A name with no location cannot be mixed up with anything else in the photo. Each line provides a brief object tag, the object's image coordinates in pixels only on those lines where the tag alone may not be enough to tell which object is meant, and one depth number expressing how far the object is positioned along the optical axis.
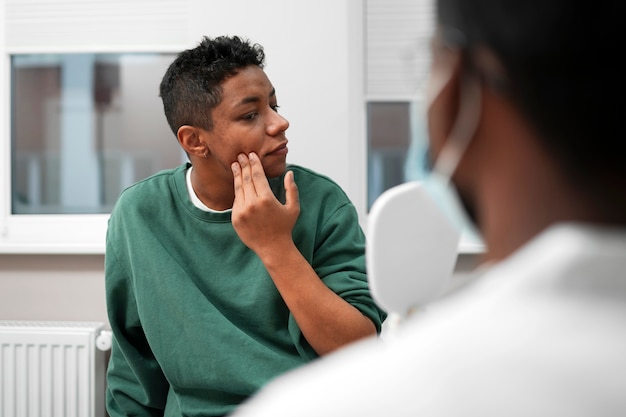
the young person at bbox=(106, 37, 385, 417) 1.42
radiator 2.16
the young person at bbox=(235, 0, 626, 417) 0.35
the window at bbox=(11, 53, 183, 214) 2.42
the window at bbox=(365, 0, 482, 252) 2.24
